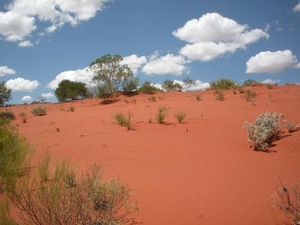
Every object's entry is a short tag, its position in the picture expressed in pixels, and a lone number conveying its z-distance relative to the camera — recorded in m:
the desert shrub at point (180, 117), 11.62
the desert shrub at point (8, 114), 18.26
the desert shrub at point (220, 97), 16.62
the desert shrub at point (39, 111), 19.36
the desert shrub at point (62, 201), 2.87
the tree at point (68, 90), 39.90
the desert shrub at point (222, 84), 23.65
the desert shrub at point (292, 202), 3.40
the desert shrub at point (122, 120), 11.46
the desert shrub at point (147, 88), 29.81
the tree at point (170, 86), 35.09
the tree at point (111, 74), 29.14
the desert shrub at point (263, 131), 7.41
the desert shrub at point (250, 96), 14.94
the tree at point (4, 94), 28.27
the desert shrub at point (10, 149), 3.13
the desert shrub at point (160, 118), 11.70
